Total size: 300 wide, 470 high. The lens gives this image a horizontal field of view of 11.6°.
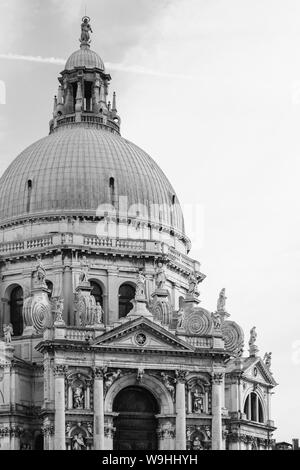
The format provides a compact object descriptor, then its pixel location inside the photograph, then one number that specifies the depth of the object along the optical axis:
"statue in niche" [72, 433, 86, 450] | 81.59
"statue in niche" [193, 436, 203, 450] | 84.53
